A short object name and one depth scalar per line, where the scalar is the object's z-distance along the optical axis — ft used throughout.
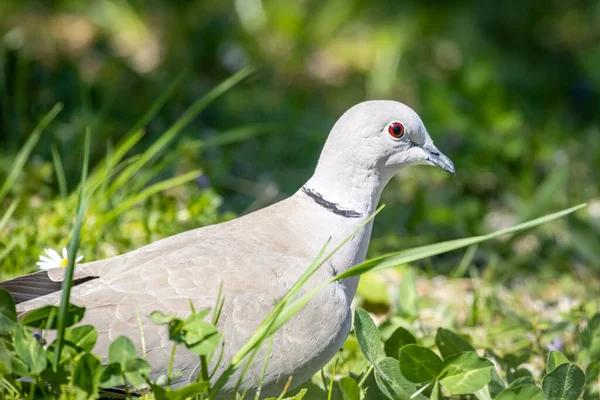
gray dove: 16.49
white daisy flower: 18.04
